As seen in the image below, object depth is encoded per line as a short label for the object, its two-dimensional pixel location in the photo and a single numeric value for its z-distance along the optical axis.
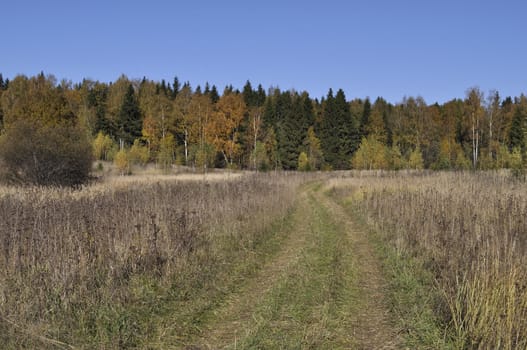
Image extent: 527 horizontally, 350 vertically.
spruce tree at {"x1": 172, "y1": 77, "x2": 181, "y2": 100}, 88.18
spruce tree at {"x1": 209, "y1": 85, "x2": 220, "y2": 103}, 67.19
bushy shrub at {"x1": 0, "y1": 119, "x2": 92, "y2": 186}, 21.41
